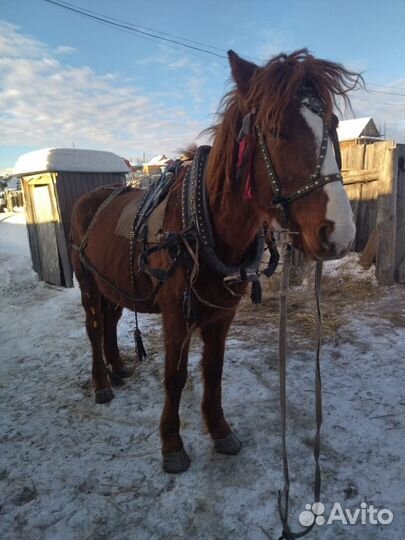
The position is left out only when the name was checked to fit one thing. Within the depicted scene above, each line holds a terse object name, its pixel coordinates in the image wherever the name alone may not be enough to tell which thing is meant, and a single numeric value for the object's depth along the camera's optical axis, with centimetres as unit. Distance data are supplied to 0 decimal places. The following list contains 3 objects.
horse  142
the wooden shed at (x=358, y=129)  2530
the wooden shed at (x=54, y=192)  709
